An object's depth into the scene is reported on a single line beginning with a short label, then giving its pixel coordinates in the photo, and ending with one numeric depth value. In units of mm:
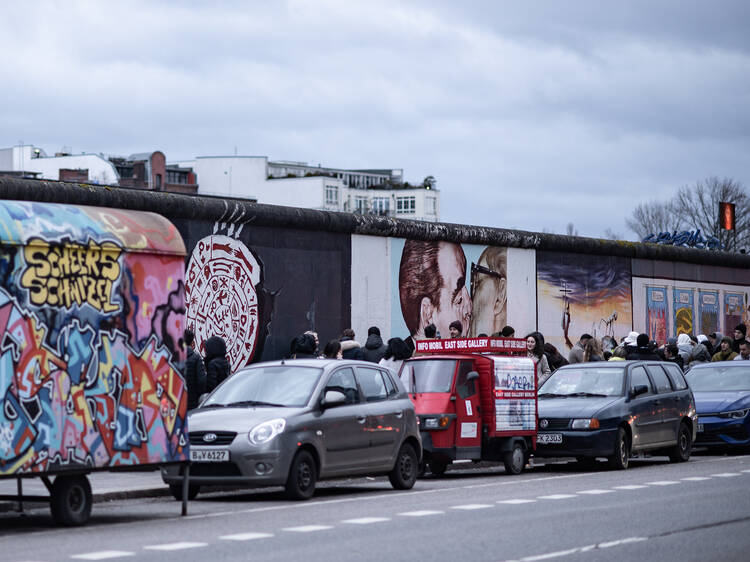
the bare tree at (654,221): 95375
